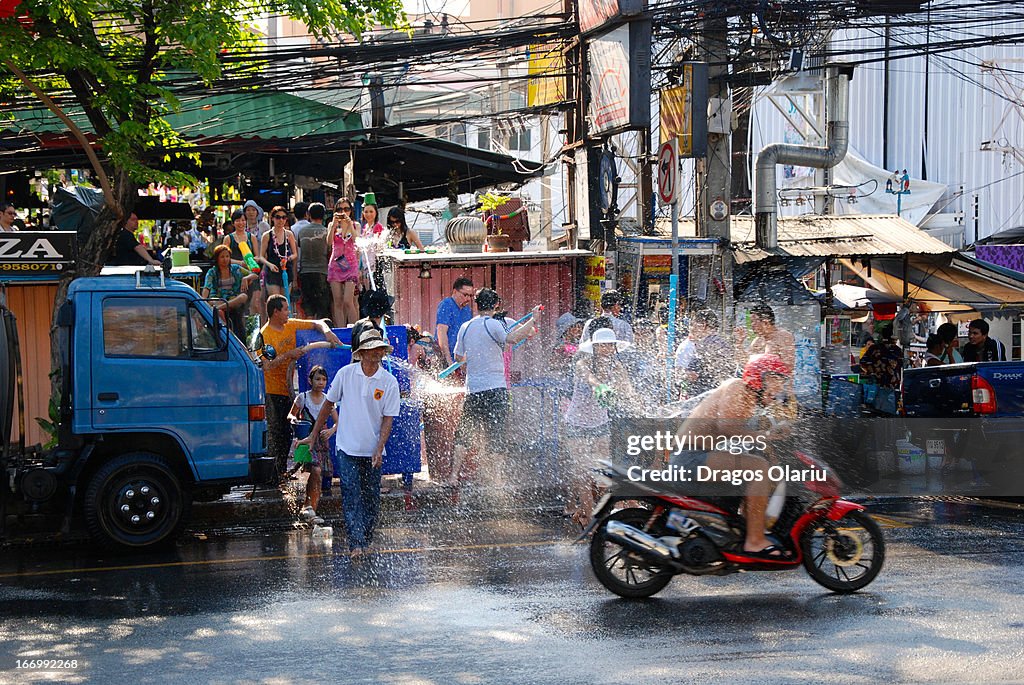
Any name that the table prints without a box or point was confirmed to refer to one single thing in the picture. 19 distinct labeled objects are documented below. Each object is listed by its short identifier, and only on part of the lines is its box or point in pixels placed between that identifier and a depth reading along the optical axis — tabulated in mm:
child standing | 10664
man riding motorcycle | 7477
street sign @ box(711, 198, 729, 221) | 19453
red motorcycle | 7434
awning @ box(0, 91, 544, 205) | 17703
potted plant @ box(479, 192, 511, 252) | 16578
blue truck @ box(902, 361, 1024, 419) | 12117
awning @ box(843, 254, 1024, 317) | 19594
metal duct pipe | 20531
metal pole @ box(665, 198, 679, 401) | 13414
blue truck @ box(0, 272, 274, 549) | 9656
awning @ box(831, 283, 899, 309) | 21688
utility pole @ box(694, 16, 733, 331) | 19031
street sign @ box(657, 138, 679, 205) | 13695
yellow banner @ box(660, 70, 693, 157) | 16328
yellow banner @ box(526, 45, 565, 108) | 17264
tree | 11453
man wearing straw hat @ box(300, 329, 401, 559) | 8812
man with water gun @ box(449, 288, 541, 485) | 11242
